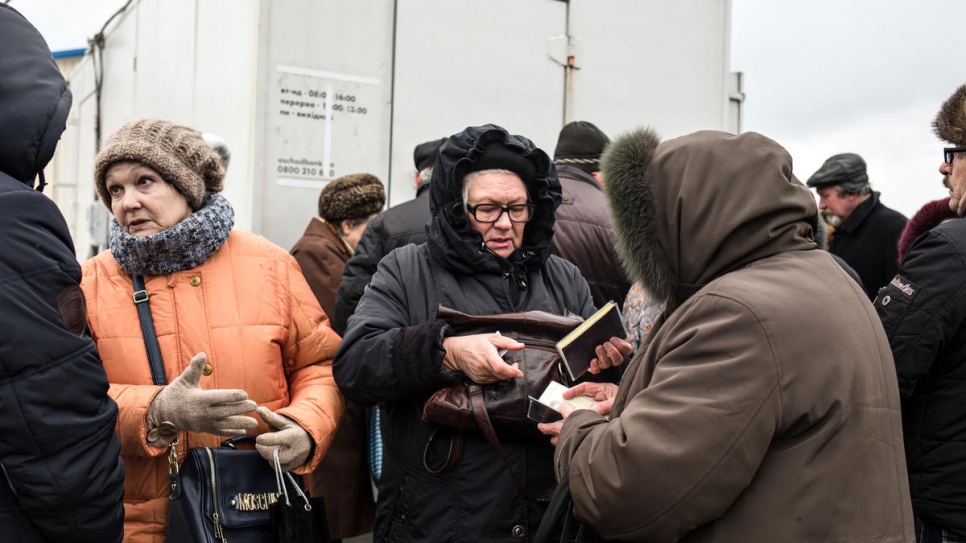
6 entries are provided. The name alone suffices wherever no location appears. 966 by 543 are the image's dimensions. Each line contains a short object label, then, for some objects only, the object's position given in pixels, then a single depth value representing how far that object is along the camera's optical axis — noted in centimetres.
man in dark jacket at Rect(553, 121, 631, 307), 356
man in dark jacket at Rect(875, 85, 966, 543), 258
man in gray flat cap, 554
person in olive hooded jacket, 159
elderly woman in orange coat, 226
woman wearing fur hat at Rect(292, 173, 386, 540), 410
